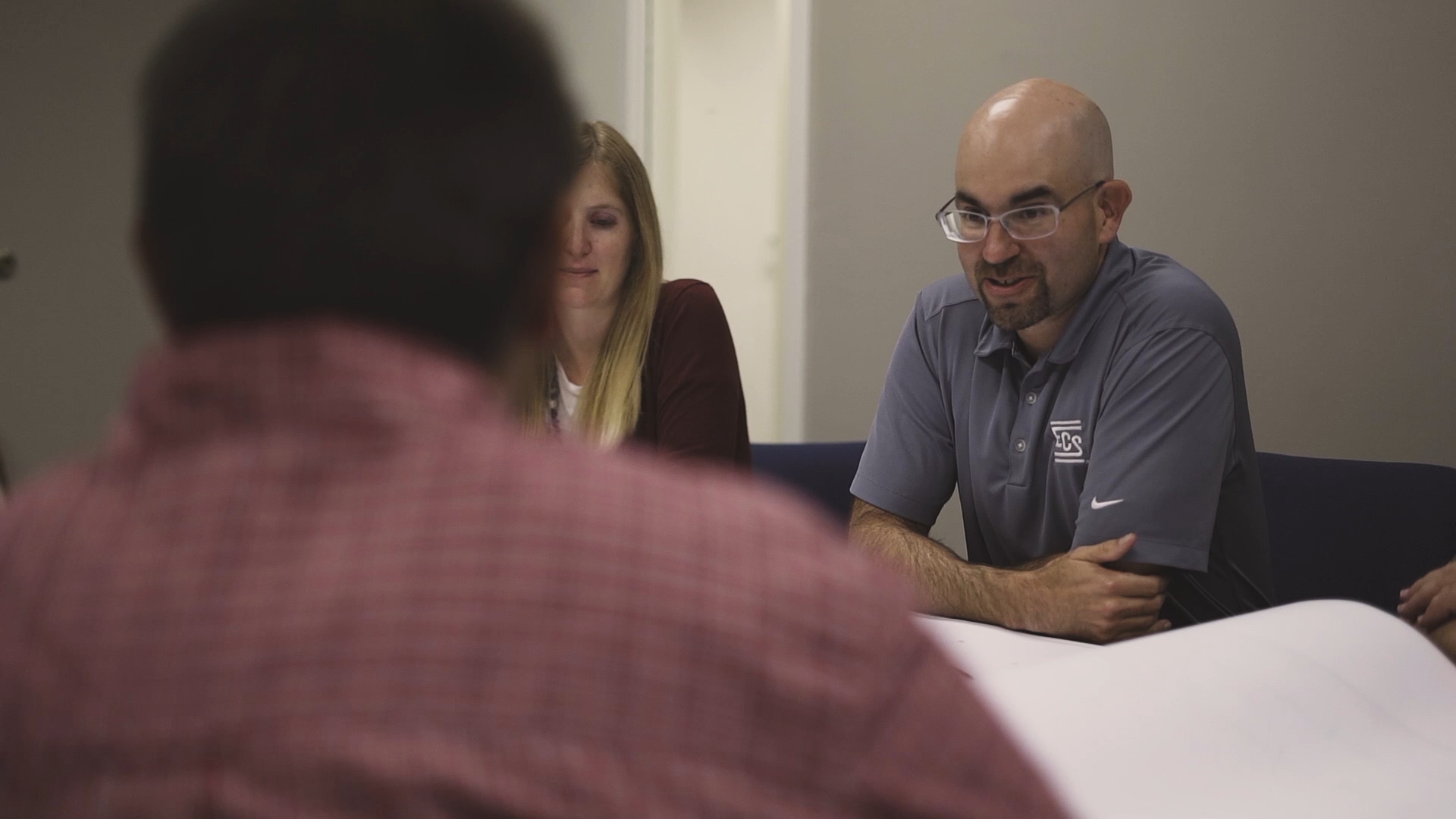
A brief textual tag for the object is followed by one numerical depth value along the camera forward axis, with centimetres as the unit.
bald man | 167
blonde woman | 212
